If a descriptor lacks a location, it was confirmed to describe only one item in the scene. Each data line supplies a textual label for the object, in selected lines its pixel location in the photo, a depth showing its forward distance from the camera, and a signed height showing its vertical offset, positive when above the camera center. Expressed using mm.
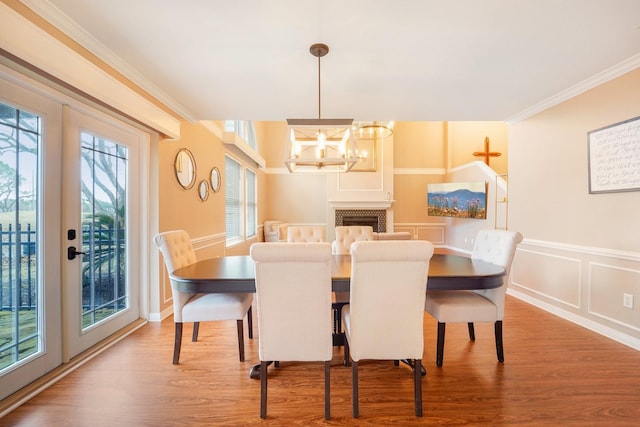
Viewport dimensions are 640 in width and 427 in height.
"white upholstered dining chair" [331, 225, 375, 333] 3248 -272
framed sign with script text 2377 +488
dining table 1788 -415
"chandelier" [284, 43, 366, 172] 2018 +564
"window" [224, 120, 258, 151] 5301 +1734
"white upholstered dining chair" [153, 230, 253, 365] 2086 -686
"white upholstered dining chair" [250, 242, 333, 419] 1443 -488
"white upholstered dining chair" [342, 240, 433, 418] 1471 -486
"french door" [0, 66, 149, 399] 1648 -96
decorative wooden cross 6699 +1405
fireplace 7152 -104
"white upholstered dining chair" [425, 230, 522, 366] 2037 -667
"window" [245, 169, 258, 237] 6387 +201
